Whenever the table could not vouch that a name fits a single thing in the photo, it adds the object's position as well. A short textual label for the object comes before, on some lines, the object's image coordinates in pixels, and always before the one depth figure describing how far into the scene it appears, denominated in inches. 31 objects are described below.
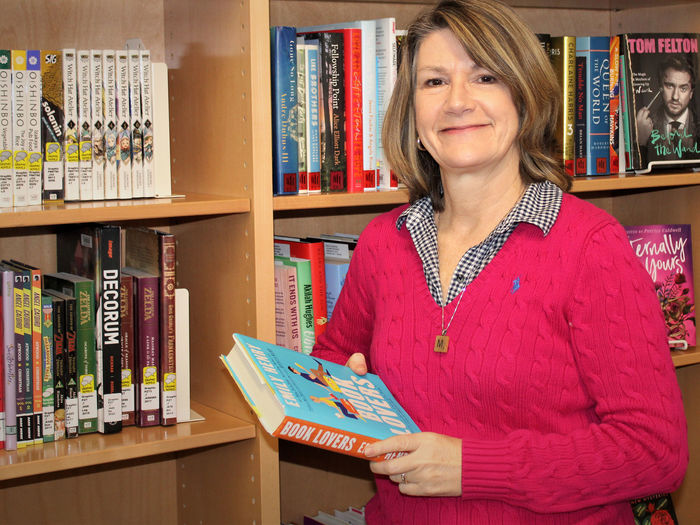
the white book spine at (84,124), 52.7
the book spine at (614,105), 69.3
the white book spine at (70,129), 52.2
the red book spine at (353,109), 58.3
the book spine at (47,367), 50.8
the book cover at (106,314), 52.0
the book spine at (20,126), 50.7
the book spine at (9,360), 49.7
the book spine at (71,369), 51.6
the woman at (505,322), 43.1
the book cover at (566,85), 67.1
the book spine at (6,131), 50.3
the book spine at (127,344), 53.2
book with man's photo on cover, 69.4
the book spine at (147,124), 54.5
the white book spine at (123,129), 53.8
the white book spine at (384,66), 59.2
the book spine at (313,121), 56.9
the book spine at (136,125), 54.2
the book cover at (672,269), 72.7
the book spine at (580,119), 68.3
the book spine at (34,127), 51.1
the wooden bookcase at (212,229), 51.6
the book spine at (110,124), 53.3
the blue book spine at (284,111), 54.8
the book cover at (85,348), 51.9
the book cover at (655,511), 75.3
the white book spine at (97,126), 53.0
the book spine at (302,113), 56.4
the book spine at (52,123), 51.8
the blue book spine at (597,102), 68.4
